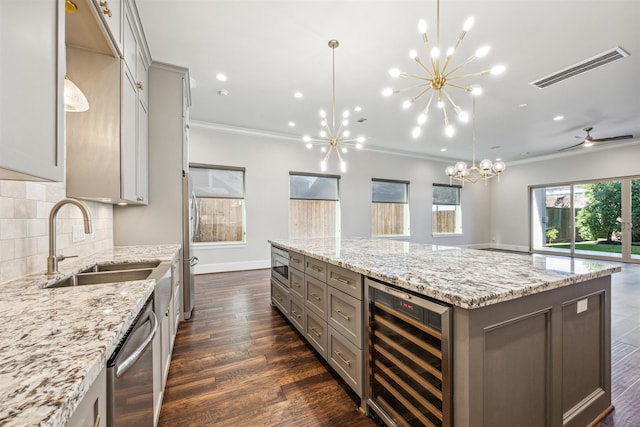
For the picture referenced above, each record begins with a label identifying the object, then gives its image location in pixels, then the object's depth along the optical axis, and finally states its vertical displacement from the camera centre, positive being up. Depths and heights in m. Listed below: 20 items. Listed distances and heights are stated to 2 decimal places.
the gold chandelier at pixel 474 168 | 4.55 +0.81
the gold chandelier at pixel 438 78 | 1.81 +1.09
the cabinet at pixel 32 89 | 0.72 +0.39
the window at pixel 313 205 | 6.18 +0.17
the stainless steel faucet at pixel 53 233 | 1.31 -0.10
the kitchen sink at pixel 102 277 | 1.42 -0.38
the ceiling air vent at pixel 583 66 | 3.01 +1.81
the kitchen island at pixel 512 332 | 1.01 -0.54
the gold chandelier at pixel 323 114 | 2.85 +1.26
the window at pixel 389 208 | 7.25 +0.12
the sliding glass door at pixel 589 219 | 6.37 -0.21
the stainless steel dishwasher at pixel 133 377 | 0.72 -0.52
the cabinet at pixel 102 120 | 1.75 +0.66
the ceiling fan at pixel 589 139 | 4.92 +1.39
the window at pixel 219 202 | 5.34 +0.22
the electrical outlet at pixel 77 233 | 1.84 -0.15
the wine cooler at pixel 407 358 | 1.08 -0.70
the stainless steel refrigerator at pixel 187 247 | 2.96 -0.40
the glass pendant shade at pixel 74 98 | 1.31 +0.58
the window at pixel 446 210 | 8.34 +0.06
